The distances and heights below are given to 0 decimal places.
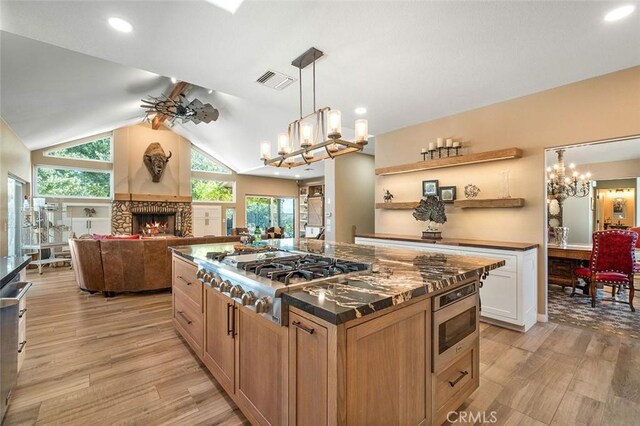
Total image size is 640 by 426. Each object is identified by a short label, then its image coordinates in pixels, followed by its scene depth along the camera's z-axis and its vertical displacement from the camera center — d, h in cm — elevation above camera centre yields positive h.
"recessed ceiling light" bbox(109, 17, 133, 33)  215 +143
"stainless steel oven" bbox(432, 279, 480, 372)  152 -65
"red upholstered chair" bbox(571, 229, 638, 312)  364 -65
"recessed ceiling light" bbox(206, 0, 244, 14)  201 +146
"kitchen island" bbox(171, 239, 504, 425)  110 -62
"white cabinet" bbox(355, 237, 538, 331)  306 -87
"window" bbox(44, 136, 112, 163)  739 +165
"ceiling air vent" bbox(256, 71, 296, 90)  302 +143
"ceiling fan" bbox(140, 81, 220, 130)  551 +204
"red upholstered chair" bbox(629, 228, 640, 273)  376 -79
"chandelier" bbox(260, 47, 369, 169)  241 +67
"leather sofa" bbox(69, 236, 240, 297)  438 -77
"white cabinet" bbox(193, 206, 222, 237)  927 -26
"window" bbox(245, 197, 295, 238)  1063 -5
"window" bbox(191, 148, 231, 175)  943 +159
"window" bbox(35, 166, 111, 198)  720 +81
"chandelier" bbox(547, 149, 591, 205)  529 +50
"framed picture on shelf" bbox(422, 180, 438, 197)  437 +35
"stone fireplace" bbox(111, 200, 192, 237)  793 -14
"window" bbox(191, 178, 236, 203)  950 +73
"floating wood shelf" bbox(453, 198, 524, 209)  350 +9
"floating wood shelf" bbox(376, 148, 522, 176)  350 +68
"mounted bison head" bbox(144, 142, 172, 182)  829 +151
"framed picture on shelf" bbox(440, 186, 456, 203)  418 +24
